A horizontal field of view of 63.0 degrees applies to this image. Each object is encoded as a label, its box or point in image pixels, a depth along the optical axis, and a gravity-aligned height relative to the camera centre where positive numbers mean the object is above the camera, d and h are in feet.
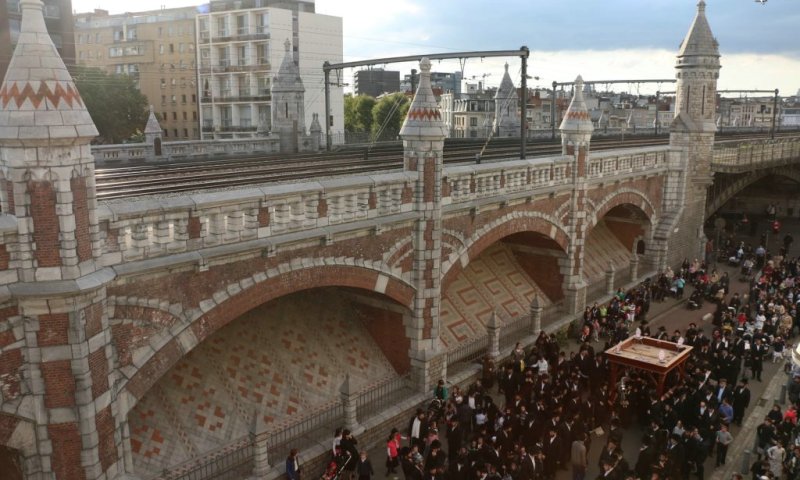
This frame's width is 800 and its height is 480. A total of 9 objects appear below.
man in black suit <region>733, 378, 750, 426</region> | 57.39 -22.97
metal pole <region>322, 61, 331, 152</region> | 92.58 +5.59
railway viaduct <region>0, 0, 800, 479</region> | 30.91 -9.90
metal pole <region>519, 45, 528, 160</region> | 72.44 +3.30
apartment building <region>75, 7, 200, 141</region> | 221.25 +26.31
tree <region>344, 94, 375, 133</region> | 260.42 +7.77
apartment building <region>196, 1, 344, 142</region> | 191.21 +23.36
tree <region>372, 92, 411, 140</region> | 245.24 +9.15
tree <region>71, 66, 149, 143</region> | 164.45 +8.21
